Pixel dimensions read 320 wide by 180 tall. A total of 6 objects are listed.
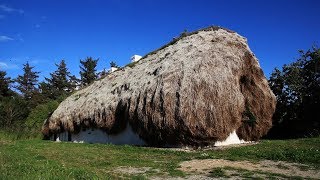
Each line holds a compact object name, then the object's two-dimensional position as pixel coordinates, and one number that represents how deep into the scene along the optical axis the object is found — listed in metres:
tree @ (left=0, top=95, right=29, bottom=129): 22.66
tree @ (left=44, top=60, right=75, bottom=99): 43.16
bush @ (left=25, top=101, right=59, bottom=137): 23.52
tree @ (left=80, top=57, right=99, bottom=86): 46.56
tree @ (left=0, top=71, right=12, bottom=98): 40.32
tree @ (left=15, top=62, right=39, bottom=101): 48.18
